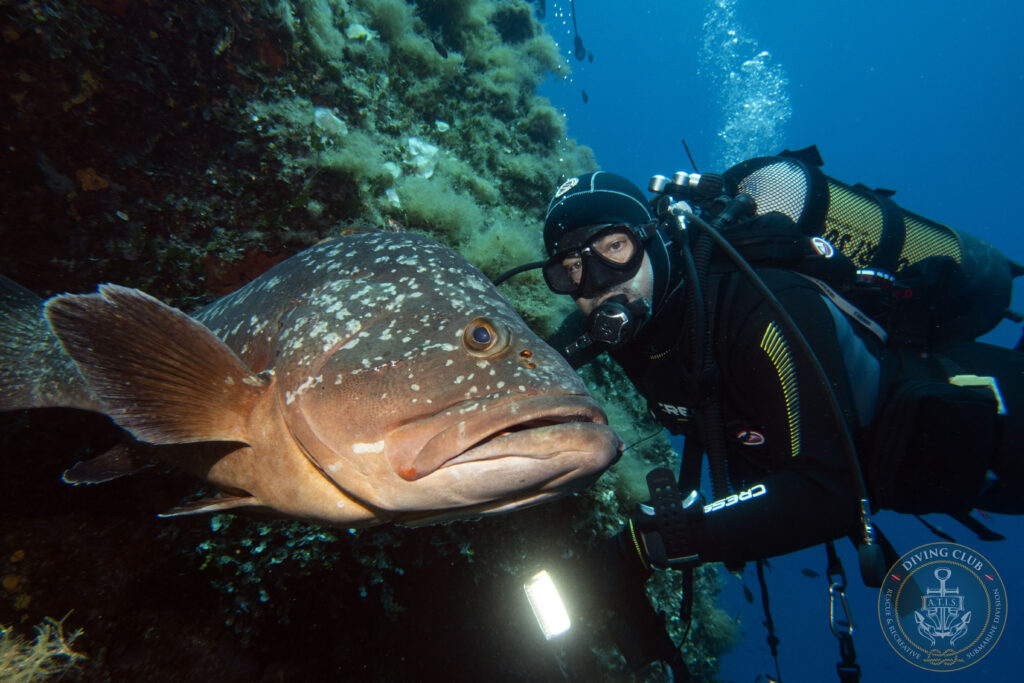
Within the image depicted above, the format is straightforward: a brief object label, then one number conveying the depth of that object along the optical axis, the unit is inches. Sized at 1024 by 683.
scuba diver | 23.5
